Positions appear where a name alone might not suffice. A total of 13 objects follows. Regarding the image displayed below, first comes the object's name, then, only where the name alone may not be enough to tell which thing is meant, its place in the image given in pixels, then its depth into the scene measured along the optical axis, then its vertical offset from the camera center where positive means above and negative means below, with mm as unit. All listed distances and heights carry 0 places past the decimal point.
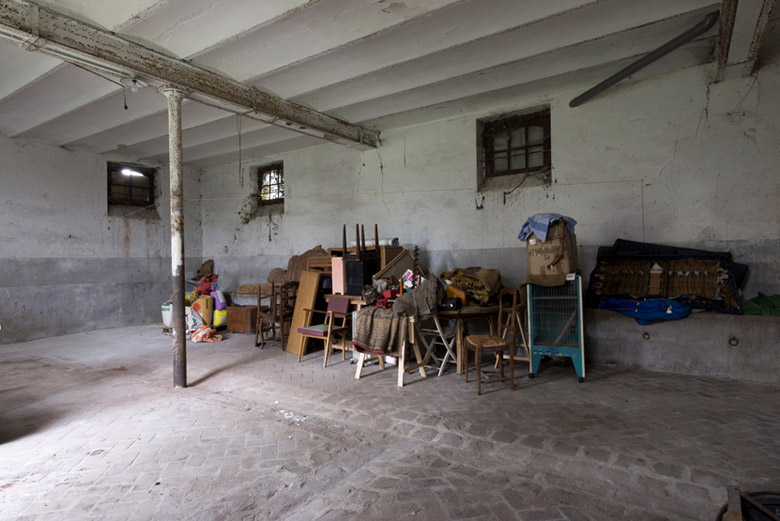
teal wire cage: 4953 -820
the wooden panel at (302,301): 6692 -654
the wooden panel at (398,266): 6113 -120
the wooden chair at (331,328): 5762 -948
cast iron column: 4980 +353
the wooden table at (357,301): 5855 -582
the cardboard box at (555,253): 5090 +39
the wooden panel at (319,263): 7141 -56
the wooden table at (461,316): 5223 -728
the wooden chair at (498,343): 4480 -919
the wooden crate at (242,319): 8164 -1121
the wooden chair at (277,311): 6820 -842
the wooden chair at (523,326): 5281 -930
